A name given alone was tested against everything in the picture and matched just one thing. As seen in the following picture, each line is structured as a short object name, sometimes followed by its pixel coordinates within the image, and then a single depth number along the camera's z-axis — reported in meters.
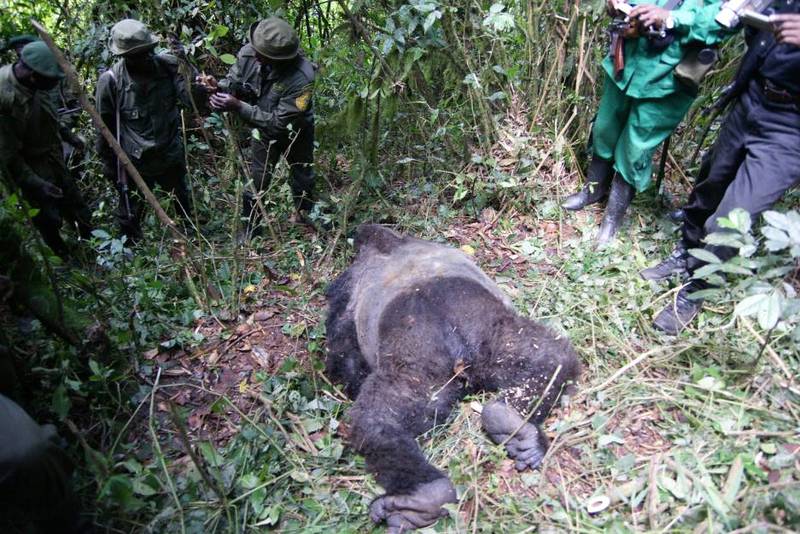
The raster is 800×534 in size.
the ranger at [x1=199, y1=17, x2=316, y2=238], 4.93
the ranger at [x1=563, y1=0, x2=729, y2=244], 3.66
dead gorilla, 2.61
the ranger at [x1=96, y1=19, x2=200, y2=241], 4.87
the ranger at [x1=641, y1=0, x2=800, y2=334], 3.03
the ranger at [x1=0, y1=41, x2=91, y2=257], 4.58
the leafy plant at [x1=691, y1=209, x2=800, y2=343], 2.36
